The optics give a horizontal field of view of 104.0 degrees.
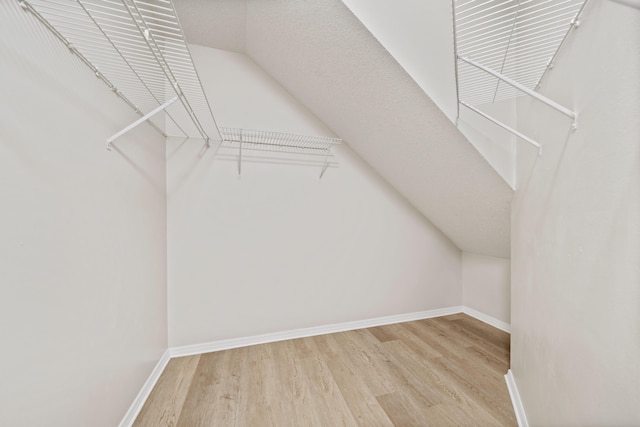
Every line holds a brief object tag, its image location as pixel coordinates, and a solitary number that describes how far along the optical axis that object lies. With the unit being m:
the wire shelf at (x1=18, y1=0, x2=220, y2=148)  0.78
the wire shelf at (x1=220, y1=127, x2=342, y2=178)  1.82
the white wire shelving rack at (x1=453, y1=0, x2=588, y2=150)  0.85
